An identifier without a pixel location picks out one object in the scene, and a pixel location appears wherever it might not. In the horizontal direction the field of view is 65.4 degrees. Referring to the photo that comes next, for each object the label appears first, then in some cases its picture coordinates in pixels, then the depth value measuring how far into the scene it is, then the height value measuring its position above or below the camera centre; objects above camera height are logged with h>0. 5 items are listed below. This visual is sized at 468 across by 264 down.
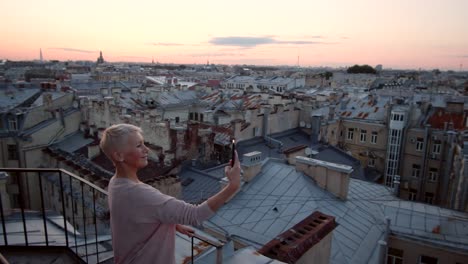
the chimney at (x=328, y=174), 11.27 -3.42
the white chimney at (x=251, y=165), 11.56 -3.18
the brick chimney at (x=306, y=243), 5.78 -3.03
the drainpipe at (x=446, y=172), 20.81 -6.14
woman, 2.58 -1.03
